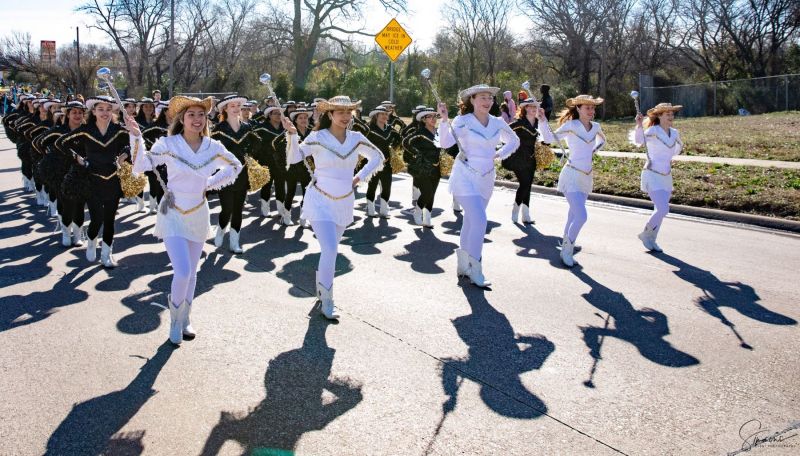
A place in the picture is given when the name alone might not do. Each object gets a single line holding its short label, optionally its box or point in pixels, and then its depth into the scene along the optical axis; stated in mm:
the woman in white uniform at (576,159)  8414
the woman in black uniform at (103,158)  8422
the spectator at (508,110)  14648
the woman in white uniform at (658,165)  9078
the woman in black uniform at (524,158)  11312
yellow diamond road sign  16125
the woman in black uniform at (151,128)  10960
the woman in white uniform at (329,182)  6285
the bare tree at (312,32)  41469
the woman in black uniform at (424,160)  11117
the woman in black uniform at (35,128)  12239
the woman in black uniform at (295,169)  11344
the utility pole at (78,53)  50941
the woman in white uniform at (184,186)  5586
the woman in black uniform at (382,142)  12023
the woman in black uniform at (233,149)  9383
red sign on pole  52156
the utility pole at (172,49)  29172
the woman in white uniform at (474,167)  7379
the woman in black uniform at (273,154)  11562
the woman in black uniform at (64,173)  9469
